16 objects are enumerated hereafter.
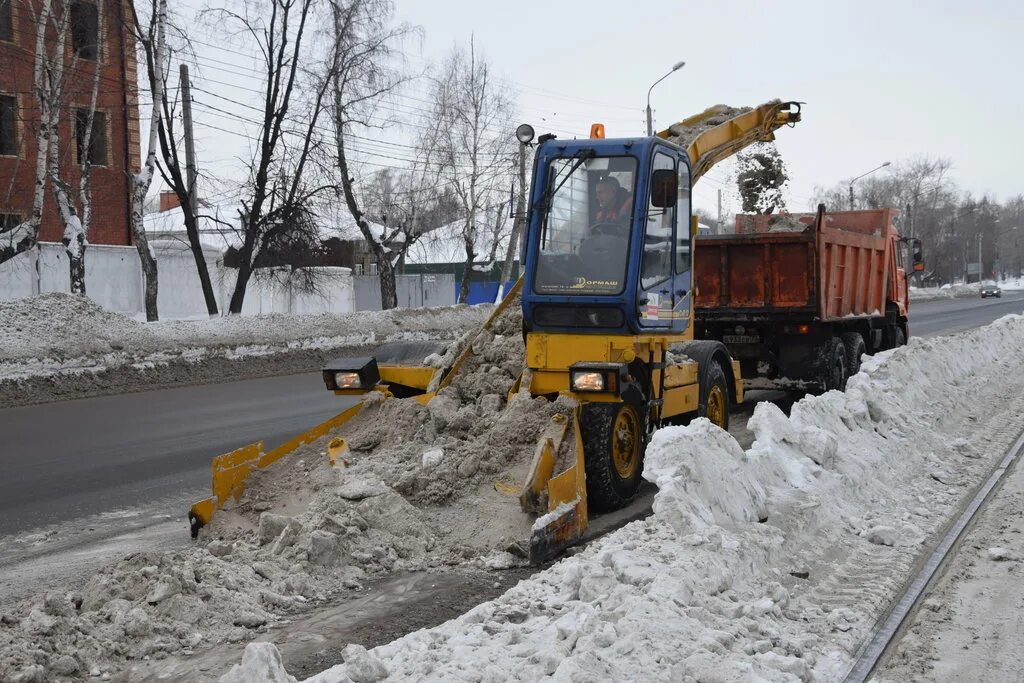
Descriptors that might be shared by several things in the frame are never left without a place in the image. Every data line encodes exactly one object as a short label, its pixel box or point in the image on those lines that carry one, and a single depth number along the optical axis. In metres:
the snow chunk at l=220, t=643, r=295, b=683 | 3.88
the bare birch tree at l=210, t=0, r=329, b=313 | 23.95
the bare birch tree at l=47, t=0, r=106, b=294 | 19.66
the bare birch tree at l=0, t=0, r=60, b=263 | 19.09
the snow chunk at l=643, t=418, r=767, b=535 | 5.90
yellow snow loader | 7.48
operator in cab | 8.10
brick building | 20.80
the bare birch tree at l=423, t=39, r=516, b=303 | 33.28
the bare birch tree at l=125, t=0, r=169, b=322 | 20.98
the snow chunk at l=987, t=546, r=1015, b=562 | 6.38
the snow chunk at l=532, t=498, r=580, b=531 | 6.26
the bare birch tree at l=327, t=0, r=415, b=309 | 24.77
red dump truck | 12.95
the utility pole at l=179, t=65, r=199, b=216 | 22.05
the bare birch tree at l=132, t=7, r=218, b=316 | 21.17
